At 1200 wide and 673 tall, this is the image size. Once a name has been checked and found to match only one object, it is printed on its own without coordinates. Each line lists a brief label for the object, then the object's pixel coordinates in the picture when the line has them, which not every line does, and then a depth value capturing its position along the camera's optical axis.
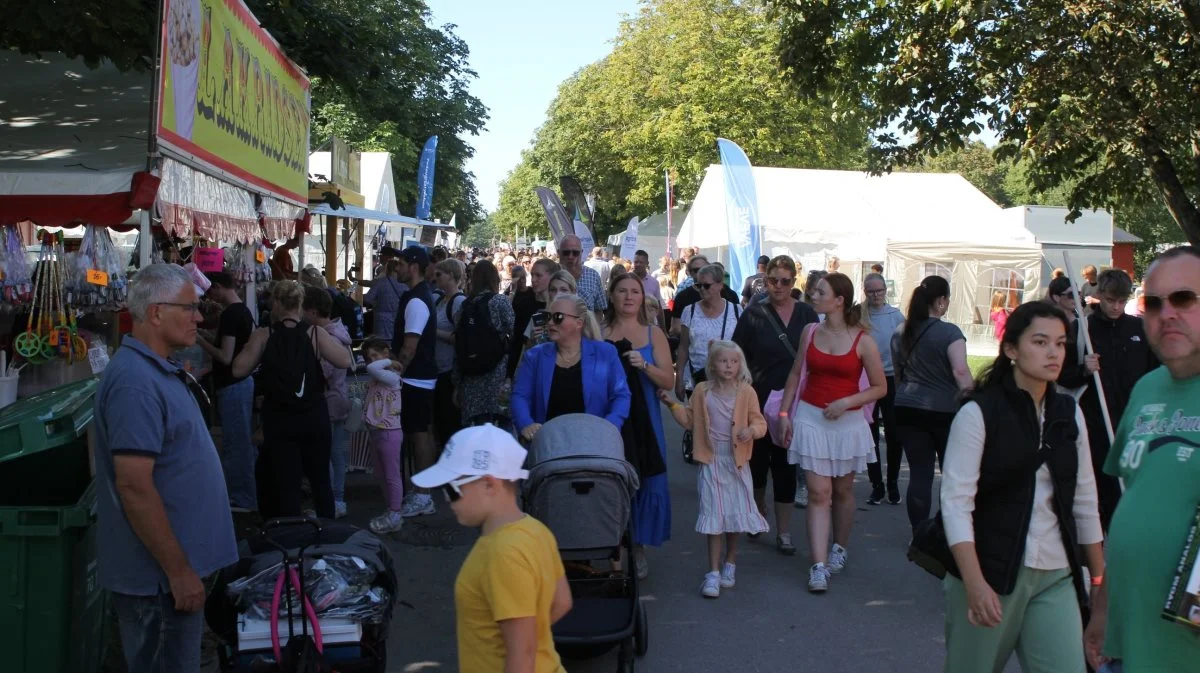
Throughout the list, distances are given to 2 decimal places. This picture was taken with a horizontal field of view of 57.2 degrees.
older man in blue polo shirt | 3.62
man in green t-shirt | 2.79
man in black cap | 8.30
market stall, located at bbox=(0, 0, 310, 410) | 6.66
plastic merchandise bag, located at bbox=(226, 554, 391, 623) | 4.17
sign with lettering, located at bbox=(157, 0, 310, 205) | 6.99
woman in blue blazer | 6.19
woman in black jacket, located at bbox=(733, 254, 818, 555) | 7.85
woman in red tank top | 6.92
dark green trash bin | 4.35
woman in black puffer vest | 3.54
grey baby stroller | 5.28
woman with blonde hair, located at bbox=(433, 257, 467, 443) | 8.69
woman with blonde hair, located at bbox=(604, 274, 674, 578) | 6.73
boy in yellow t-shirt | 2.87
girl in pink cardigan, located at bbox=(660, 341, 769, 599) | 6.76
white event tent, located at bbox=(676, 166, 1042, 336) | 25.86
